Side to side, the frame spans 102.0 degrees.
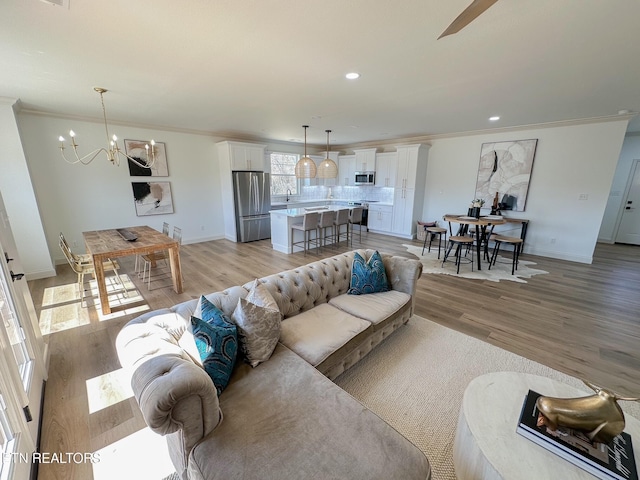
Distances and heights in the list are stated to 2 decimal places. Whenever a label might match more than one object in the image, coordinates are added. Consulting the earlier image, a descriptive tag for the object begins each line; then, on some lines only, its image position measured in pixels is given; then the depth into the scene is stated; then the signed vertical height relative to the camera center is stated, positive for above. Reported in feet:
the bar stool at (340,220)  18.99 -2.89
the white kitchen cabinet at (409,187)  21.62 -0.53
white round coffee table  3.43 -3.68
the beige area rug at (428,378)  5.45 -5.08
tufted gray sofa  3.25 -3.51
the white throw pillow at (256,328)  5.10 -2.95
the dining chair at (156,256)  12.70 -3.75
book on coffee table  3.32 -3.58
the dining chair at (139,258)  14.19 -4.41
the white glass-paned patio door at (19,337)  4.69 -3.34
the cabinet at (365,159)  24.78 +2.02
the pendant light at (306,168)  17.56 +0.81
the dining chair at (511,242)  14.36 -3.46
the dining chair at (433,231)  17.06 -3.24
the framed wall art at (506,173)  17.51 +0.62
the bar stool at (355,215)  20.30 -2.72
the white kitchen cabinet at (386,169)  23.32 +1.09
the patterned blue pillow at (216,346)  4.36 -2.88
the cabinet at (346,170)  27.02 +1.10
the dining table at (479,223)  14.18 -2.20
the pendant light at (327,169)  18.39 +0.78
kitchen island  17.66 -3.28
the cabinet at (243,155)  20.08 +1.93
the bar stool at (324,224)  17.88 -2.99
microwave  25.02 +0.25
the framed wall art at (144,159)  16.80 +1.34
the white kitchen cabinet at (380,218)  24.21 -3.48
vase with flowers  15.99 -1.67
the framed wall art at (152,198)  17.57 -1.30
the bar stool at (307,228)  17.02 -3.15
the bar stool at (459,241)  14.35 -3.22
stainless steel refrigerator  20.35 -1.96
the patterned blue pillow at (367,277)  8.51 -3.13
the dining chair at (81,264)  10.47 -3.58
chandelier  11.68 +1.27
